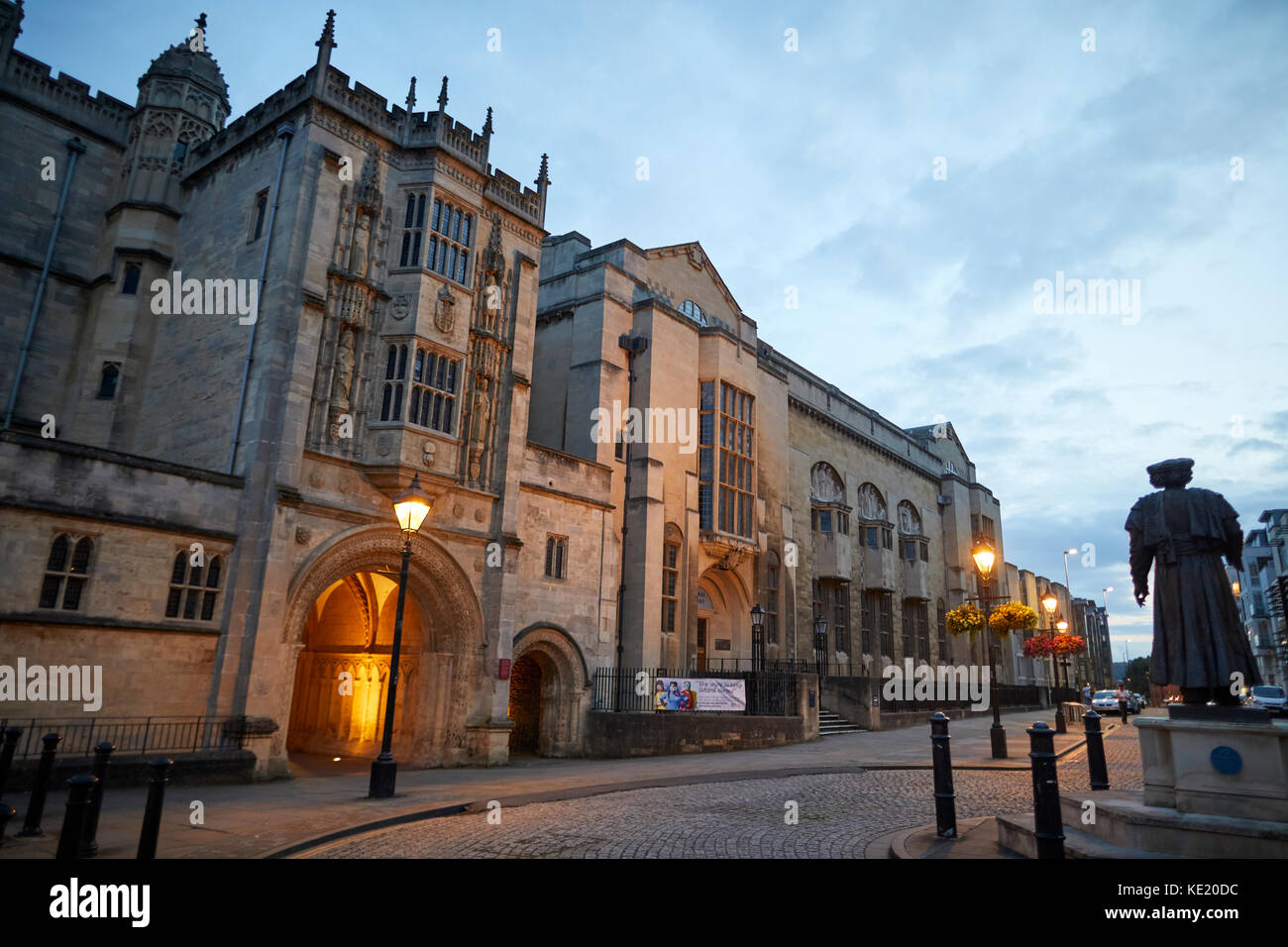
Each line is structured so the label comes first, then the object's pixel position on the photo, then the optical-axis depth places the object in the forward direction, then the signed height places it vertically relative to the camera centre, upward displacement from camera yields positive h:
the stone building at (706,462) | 26.47 +7.86
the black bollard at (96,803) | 7.77 -1.62
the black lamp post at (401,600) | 12.36 +0.86
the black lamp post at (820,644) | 35.84 +1.04
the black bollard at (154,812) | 7.34 -1.60
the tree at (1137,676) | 135.21 +0.30
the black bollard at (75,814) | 6.53 -1.47
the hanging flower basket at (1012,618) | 29.42 +2.07
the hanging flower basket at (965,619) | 28.64 +1.91
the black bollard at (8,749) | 8.95 -1.26
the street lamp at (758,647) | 28.97 +0.66
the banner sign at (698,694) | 23.02 -0.95
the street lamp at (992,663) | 18.33 +0.21
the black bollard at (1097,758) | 10.98 -1.16
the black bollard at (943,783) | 8.85 -1.30
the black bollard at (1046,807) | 6.84 -1.16
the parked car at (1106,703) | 43.75 -1.54
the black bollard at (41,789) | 8.85 -1.69
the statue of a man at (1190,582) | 7.64 +0.99
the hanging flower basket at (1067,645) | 30.97 +1.20
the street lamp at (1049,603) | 26.40 +2.40
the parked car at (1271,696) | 28.55 -0.55
